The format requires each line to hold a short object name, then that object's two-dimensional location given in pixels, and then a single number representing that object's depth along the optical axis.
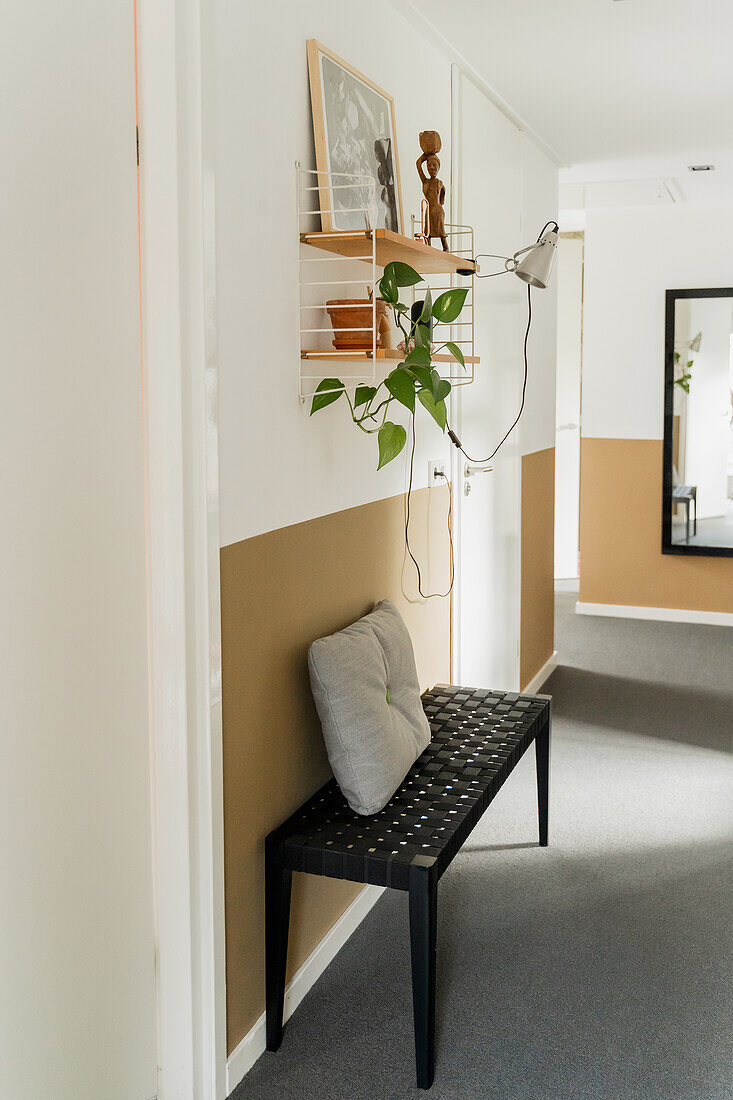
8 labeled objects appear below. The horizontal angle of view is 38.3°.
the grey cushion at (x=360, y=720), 2.25
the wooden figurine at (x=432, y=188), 2.67
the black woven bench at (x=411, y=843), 2.05
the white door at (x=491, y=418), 3.55
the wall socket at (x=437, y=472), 3.21
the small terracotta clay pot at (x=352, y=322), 2.30
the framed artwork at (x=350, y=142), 2.27
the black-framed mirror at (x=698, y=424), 5.86
